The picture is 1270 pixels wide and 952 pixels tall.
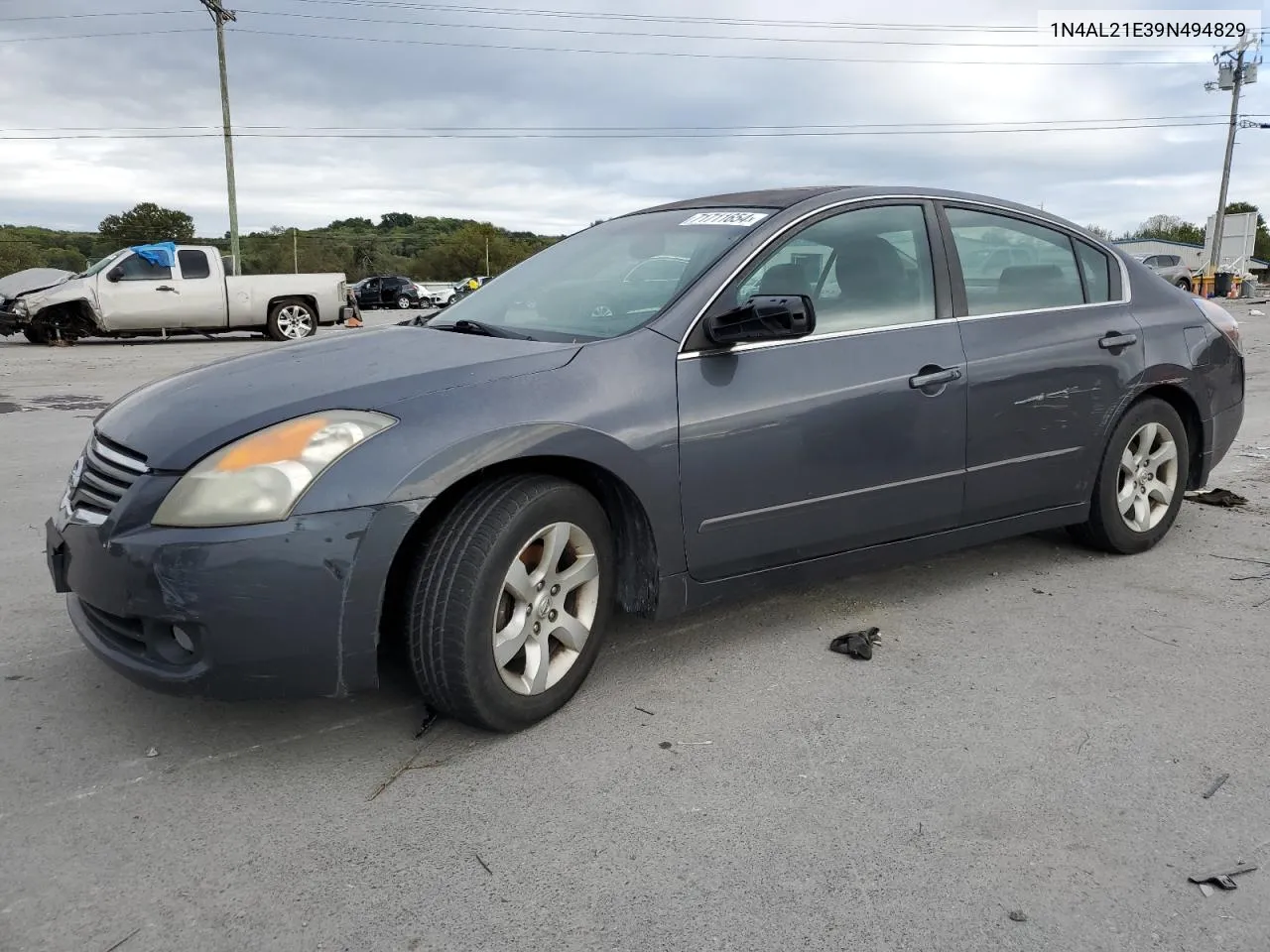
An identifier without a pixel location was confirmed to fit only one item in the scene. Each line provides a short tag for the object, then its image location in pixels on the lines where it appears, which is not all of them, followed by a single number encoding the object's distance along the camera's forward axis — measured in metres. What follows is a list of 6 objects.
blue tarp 17.89
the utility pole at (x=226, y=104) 30.48
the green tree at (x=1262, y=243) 91.31
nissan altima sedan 2.64
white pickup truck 17.41
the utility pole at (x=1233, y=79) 48.50
